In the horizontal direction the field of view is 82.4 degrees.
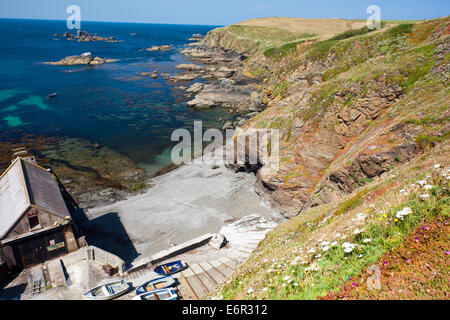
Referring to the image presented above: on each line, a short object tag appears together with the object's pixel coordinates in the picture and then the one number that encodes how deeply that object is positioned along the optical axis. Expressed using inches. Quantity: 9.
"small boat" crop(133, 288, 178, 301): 652.1
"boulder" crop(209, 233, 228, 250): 961.1
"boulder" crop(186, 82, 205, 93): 3385.8
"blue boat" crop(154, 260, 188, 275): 794.8
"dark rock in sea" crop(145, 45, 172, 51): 7071.9
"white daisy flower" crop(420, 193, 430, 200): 301.4
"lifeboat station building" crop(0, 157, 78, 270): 781.9
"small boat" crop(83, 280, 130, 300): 677.2
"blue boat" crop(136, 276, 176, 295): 697.0
